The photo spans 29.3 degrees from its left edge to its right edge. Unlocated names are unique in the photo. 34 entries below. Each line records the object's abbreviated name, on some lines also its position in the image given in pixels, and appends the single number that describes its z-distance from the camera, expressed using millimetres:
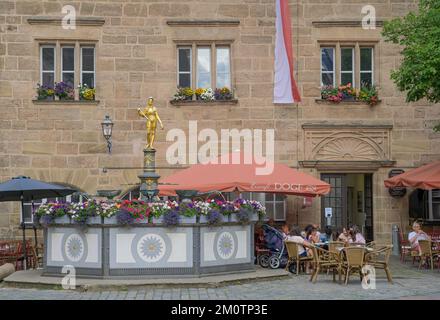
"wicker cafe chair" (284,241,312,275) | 16578
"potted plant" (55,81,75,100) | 22047
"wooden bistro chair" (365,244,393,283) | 14758
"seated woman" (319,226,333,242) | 18641
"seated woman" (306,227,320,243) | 18078
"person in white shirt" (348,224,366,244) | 18280
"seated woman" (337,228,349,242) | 18014
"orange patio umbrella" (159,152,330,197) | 18016
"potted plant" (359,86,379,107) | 22297
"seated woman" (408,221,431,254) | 18688
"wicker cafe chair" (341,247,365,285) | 14688
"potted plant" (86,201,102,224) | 14617
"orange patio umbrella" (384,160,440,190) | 18844
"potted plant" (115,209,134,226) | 14422
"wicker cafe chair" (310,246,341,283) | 15078
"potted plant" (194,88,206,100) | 22250
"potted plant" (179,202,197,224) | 14688
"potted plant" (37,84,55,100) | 22031
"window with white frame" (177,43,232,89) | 22406
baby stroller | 17469
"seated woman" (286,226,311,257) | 16531
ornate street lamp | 21547
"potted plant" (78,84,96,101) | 22109
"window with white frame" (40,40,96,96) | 22203
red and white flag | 21734
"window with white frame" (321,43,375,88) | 22531
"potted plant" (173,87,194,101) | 22219
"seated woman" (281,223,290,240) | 18267
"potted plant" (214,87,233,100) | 22250
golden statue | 16016
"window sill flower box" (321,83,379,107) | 22297
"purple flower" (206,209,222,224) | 14828
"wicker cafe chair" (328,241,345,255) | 15828
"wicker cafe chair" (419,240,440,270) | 17703
